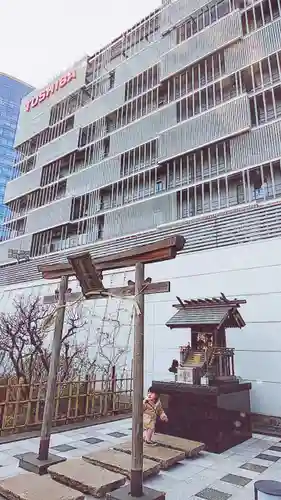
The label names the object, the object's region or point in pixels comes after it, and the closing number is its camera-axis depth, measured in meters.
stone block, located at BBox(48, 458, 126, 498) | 3.68
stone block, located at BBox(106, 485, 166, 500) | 3.38
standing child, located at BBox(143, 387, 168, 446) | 5.23
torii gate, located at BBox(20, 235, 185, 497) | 3.68
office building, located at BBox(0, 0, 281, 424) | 8.95
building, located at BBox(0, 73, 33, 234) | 53.47
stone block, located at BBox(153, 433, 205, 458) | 5.00
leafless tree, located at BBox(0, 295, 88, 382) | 8.54
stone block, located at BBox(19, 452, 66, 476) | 4.25
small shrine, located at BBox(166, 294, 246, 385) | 6.37
